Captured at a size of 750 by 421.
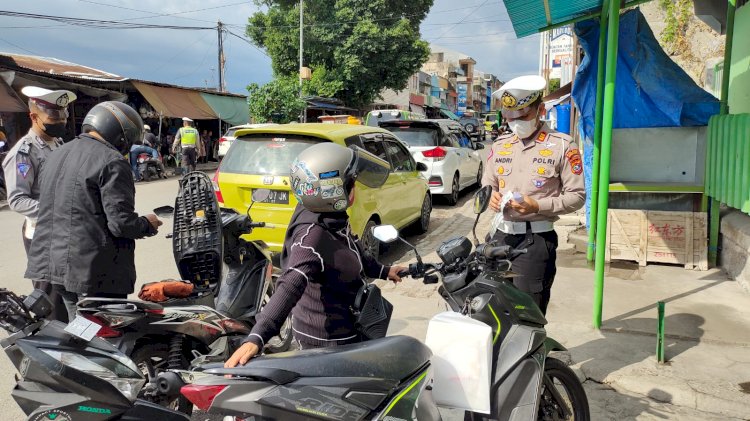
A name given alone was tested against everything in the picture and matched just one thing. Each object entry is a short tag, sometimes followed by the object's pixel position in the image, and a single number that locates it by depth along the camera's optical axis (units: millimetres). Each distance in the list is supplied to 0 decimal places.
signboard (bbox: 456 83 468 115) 80562
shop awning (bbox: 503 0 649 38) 4996
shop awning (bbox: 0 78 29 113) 13125
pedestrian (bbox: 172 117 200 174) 15906
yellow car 5656
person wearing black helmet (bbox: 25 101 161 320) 2861
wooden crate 6145
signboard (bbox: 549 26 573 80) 18047
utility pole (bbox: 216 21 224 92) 29734
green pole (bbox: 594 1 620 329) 4293
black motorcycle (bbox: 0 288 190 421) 1833
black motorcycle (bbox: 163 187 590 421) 1608
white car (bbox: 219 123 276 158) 16906
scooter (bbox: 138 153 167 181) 15898
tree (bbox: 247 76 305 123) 23078
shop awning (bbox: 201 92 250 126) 22656
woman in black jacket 2074
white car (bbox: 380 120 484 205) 10484
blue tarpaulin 6184
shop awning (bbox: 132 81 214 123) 18516
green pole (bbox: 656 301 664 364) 3773
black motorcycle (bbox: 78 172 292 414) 2812
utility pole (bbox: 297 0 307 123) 25234
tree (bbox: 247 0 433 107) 30000
